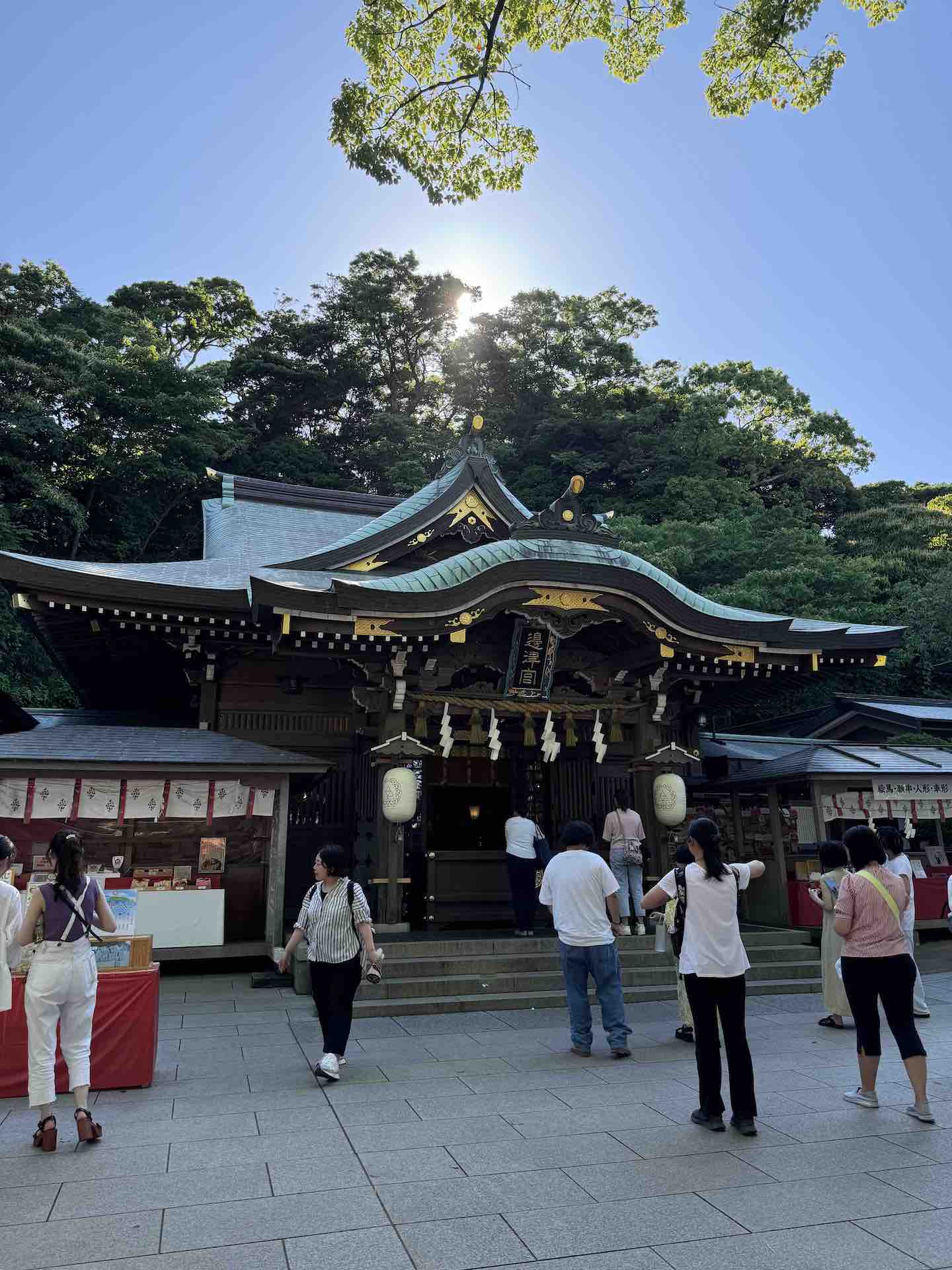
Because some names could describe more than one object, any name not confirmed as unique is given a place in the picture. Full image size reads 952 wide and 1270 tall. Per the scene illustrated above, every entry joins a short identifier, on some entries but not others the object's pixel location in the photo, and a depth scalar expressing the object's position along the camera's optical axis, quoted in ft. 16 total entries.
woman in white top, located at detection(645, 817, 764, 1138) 14.94
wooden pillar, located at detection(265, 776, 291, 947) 32.81
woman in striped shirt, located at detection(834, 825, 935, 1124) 15.40
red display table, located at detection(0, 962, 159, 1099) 17.89
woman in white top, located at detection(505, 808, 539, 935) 32.55
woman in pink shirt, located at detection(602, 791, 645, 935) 33.24
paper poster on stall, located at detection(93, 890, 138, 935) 20.08
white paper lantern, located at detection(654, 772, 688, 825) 37.50
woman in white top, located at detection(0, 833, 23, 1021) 14.64
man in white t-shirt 20.76
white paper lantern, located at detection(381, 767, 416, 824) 33.22
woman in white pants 14.70
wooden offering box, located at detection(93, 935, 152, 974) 18.76
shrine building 35.17
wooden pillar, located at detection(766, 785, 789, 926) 41.47
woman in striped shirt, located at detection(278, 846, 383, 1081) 18.79
